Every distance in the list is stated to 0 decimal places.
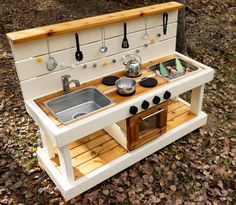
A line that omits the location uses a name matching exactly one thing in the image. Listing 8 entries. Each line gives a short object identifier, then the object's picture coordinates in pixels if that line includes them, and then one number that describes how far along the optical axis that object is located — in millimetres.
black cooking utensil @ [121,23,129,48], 3276
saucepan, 2951
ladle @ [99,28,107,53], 3109
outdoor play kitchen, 2730
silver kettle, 3268
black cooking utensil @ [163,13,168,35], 3497
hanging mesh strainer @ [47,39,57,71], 2867
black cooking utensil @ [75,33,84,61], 2957
